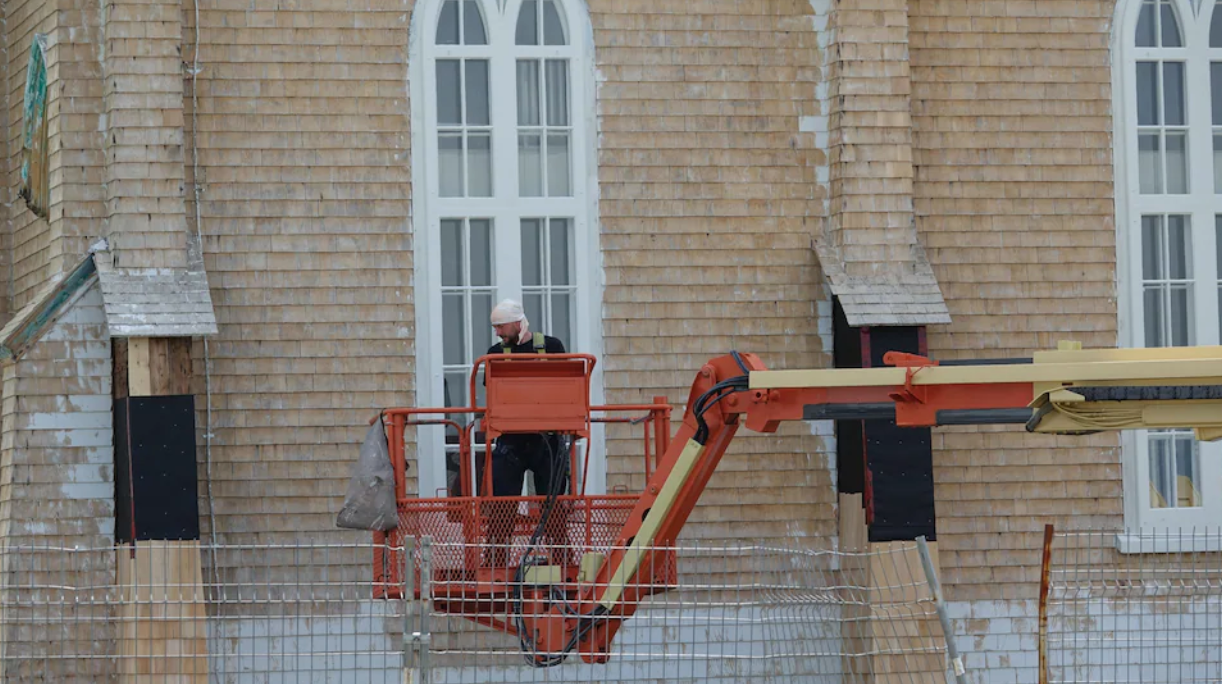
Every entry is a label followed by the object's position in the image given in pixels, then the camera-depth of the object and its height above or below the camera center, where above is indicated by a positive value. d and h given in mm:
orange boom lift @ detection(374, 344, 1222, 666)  14867 -537
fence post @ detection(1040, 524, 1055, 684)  16328 -1349
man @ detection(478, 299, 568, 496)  19416 -644
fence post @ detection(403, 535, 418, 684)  14586 -1135
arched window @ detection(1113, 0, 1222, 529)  24937 +923
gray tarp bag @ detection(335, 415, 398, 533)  18750 -849
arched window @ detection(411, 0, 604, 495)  23812 +1266
